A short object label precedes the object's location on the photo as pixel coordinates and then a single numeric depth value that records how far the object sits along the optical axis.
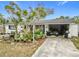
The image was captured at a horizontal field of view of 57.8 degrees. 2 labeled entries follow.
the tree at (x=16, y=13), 4.80
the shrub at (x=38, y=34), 4.99
